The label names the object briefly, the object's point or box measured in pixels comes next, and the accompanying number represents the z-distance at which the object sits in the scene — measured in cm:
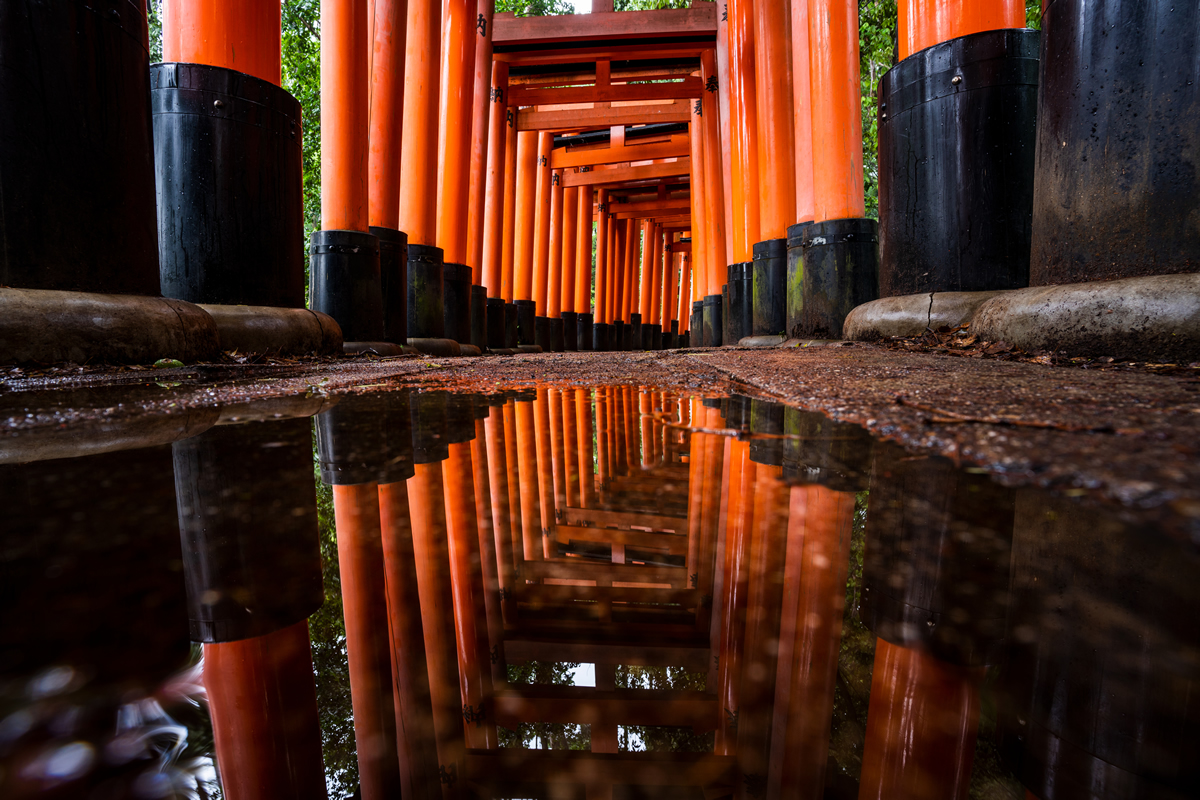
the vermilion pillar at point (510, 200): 1353
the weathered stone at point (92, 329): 220
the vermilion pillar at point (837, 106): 479
